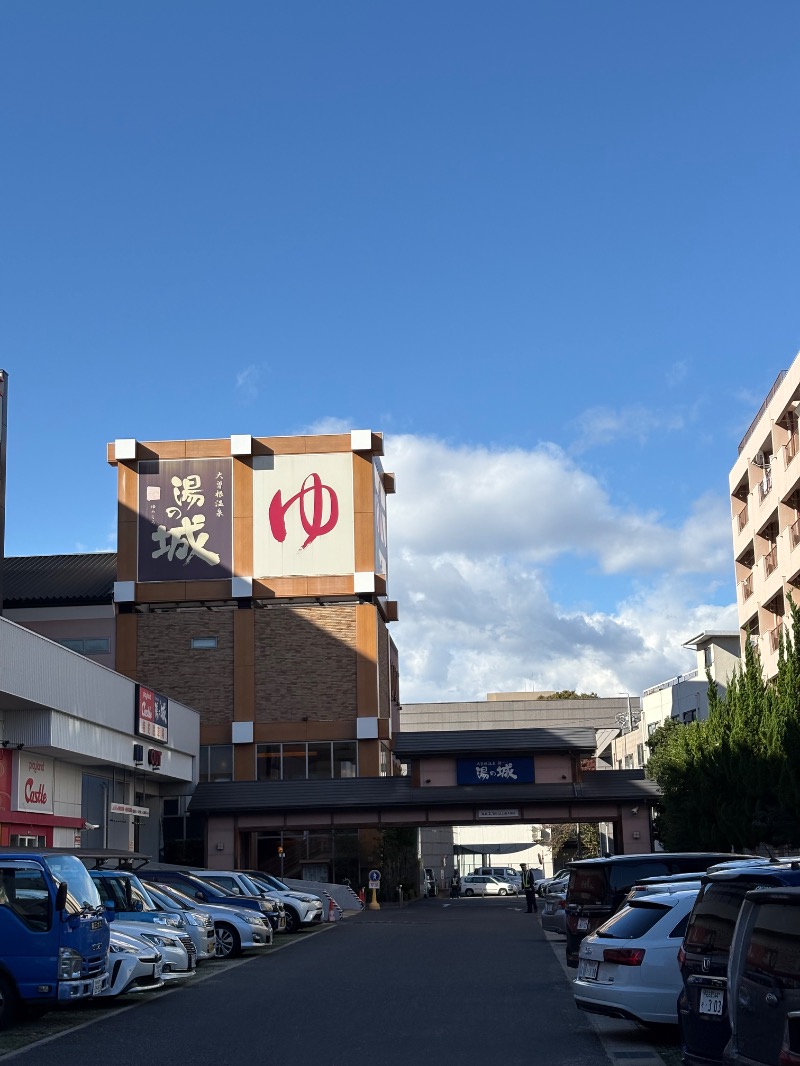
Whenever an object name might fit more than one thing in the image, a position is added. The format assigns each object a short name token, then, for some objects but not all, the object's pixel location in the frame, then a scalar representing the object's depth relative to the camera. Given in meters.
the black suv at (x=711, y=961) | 9.51
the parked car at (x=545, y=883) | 51.27
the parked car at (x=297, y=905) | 35.78
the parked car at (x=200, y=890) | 28.68
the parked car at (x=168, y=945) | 19.56
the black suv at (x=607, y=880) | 19.17
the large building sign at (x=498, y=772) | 52.81
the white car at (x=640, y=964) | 13.49
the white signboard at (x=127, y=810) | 41.84
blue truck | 15.88
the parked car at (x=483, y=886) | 78.81
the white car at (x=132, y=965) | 17.80
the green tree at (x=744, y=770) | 33.22
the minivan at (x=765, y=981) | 6.98
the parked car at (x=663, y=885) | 14.52
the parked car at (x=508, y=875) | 81.06
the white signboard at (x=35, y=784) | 35.09
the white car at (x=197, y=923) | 23.50
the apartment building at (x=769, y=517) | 44.41
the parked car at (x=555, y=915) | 29.55
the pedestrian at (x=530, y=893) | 46.72
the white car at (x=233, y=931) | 27.24
